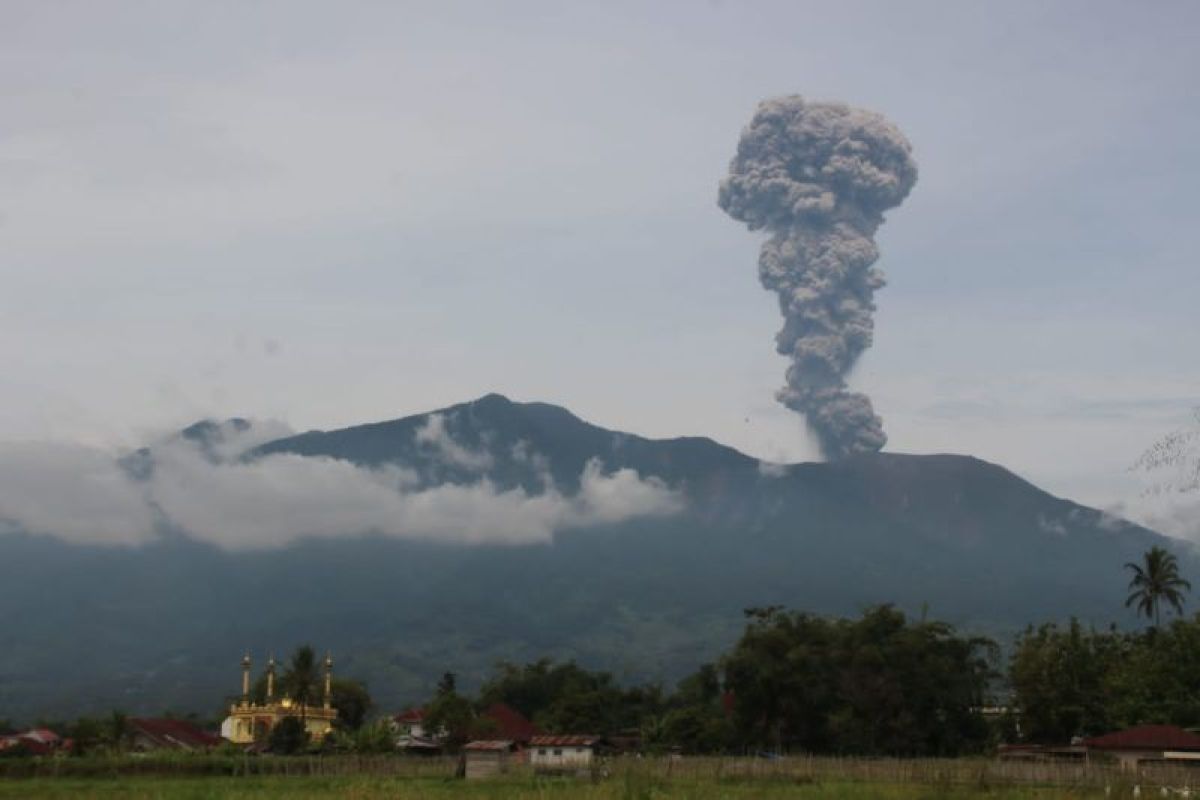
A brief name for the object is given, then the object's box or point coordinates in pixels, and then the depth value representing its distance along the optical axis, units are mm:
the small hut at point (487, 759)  58188
